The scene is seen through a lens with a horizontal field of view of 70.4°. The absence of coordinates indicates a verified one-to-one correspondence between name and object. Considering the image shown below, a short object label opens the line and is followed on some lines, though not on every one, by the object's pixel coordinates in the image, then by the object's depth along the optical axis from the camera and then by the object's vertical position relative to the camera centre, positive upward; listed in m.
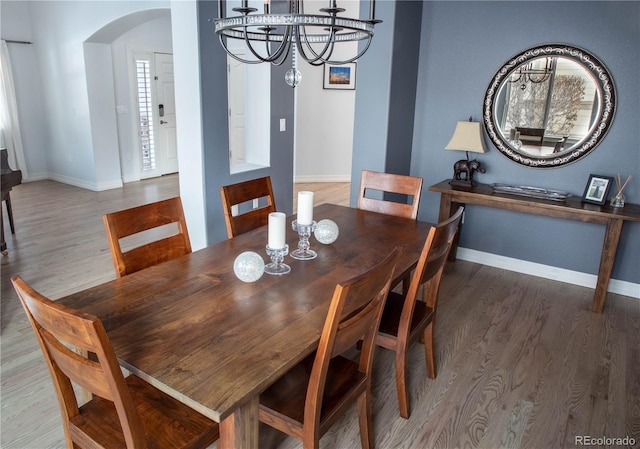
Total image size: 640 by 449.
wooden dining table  1.18 -0.69
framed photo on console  3.24 -0.54
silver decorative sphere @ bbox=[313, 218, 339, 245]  2.17 -0.60
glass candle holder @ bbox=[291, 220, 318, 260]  2.05 -0.62
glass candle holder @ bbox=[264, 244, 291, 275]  1.83 -0.66
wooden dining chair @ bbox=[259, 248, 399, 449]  1.33 -0.96
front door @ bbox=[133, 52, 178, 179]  6.78 -0.23
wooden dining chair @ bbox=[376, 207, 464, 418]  1.87 -0.97
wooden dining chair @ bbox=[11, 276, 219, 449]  1.08 -0.86
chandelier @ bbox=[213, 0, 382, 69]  1.52 +0.27
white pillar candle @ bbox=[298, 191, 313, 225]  2.05 -0.47
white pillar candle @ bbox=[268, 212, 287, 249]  1.76 -0.49
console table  3.06 -0.68
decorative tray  3.39 -0.61
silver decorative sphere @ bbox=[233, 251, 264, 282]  1.70 -0.61
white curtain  6.02 -0.34
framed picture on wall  6.96 +0.39
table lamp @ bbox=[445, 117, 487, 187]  3.60 -0.29
